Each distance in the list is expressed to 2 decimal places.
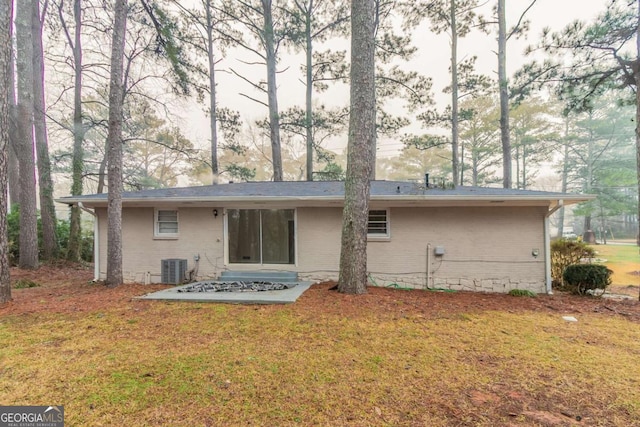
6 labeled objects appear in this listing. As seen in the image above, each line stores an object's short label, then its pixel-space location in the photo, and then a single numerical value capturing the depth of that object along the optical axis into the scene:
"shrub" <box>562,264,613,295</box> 6.32
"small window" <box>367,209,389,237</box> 6.94
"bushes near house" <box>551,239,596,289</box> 7.25
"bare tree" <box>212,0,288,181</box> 11.97
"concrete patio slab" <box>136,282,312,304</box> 5.01
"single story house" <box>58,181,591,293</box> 6.56
